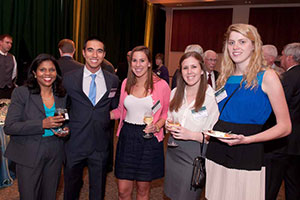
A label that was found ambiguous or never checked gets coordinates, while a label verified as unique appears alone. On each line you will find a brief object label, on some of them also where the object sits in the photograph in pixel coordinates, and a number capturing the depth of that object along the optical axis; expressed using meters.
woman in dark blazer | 1.99
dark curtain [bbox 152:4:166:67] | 10.75
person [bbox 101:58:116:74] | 3.83
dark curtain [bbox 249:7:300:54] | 9.13
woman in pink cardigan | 2.37
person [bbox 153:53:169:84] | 8.11
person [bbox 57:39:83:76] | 3.87
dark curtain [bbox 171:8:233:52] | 10.12
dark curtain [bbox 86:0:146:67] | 7.69
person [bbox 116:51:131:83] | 5.49
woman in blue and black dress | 1.57
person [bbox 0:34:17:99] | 4.92
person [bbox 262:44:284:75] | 3.63
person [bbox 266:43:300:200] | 2.49
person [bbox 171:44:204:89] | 3.66
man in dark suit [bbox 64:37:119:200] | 2.27
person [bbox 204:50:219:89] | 4.20
